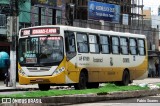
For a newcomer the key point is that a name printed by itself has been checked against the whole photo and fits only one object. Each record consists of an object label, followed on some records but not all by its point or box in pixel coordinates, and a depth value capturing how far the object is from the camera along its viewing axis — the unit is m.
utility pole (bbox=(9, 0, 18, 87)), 29.27
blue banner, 54.00
